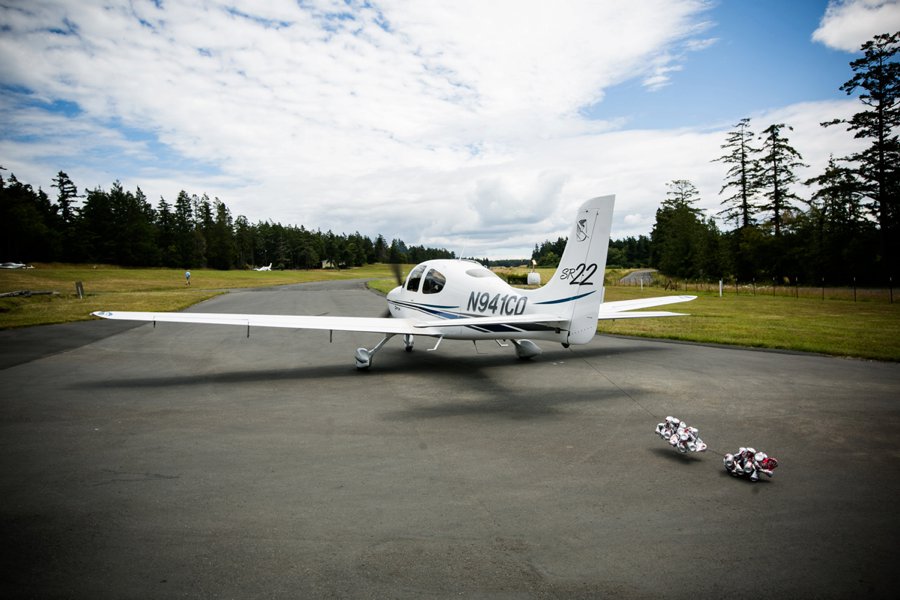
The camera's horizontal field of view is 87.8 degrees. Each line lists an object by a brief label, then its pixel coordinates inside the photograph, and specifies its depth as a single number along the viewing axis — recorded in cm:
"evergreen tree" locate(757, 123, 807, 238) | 5147
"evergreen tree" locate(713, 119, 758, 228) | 5450
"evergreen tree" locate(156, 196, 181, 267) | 10219
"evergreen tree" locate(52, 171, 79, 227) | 11094
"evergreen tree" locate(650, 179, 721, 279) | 6406
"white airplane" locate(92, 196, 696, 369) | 818
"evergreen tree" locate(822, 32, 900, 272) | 3378
